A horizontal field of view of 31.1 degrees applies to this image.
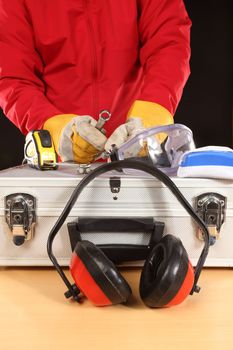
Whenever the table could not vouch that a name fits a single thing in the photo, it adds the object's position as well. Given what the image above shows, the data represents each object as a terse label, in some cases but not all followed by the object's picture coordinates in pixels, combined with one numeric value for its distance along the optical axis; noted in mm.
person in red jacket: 1065
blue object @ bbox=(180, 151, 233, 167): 602
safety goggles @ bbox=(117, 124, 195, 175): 746
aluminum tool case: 625
